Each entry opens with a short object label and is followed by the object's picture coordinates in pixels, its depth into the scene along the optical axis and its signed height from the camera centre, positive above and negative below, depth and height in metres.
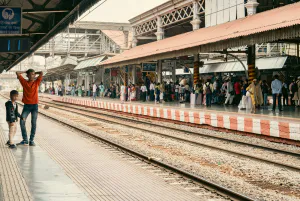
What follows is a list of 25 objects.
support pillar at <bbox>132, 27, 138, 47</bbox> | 42.65 +4.32
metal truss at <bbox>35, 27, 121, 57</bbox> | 68.19 +6.46
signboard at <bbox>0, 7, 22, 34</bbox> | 13.62 +2.10
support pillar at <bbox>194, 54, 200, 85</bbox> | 27.64 +1.10
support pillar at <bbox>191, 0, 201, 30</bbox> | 30.37 +4.60
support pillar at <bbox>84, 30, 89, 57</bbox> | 68.07 +6.42
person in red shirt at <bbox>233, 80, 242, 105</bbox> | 24.31 -0.34
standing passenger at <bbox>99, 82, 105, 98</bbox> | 44.09 -0.25
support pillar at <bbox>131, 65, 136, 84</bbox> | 38.76 +1.11
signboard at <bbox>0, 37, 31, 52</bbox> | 16.92 +1.62
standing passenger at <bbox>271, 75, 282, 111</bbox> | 19.45 -0.08
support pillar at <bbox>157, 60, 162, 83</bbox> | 32.53 +1.05
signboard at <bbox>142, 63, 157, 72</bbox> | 32.59 +1.35
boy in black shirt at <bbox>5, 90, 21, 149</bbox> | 10.27 -0.56
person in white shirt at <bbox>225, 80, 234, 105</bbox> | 24.89 -0.51
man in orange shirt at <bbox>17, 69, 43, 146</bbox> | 10.51 -0.20
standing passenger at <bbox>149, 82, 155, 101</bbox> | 34.50 -0.28
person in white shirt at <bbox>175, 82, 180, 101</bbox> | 33.46 -0.41
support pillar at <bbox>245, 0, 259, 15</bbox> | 24.97 +4.30
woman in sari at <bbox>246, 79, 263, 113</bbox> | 19.22 -0.39
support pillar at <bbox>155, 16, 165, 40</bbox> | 36.53 +4.38
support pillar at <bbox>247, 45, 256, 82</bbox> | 22.22 +1.10
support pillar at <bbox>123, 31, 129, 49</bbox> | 59.72 +6.61
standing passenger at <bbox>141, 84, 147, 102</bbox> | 34.72 -0.39
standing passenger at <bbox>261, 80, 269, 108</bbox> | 24.39 -0.33
